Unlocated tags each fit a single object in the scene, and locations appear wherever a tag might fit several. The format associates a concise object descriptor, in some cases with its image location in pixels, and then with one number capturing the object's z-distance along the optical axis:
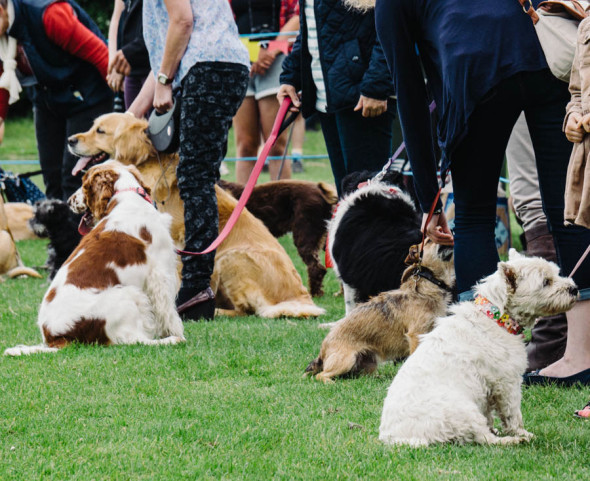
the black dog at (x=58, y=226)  15.59
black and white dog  10.08
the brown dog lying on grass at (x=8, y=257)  16.17
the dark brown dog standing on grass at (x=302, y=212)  14.68
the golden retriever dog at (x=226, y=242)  12.41
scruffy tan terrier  8.27
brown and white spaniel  9.72
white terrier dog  5.96
